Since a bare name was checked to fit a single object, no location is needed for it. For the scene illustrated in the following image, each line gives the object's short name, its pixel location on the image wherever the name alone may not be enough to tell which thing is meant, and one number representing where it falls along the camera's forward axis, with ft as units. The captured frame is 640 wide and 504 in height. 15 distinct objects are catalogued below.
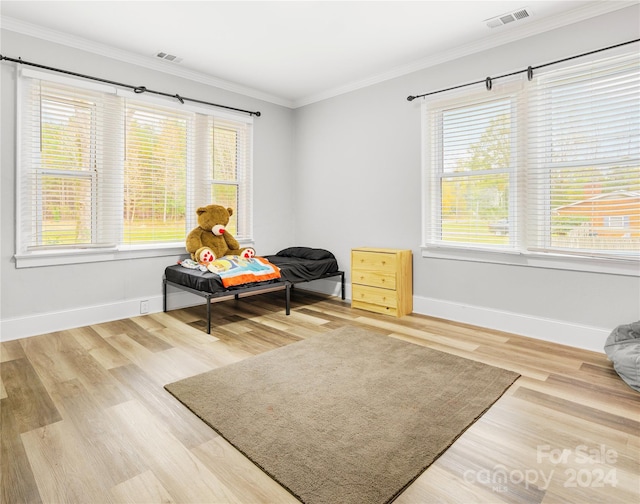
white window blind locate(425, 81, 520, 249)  11.13
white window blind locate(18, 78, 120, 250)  10.55
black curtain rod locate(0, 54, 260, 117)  10.26
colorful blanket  11.79
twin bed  11.39
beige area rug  5.06
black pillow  15.69
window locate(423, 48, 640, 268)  9.22
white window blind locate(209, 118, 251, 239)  14.83
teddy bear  13.34
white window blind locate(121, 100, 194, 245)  12.59
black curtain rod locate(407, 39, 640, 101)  9.24
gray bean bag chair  7.54
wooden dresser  12.80
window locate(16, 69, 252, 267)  10.67
